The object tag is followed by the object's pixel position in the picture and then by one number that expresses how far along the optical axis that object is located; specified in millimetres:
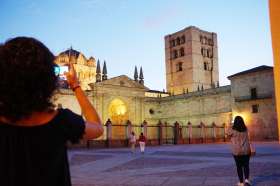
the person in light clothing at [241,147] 6129
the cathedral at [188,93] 34800
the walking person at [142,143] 17577
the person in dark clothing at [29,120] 1292
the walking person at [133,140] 18546
